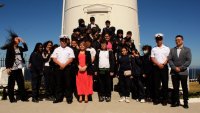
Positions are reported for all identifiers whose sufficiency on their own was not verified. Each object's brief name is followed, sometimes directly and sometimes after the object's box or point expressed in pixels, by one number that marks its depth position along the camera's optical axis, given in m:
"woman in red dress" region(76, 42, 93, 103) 4.62
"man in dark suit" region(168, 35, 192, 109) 4.16
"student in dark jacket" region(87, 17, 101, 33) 6.06
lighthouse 8.10
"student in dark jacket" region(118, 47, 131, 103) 4.70
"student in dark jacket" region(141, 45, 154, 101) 4.70
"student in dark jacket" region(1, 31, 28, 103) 4.54
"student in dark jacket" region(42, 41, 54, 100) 4.88
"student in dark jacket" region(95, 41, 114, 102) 4.68
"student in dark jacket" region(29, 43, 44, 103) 4.70
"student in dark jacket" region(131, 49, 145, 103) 4.74
